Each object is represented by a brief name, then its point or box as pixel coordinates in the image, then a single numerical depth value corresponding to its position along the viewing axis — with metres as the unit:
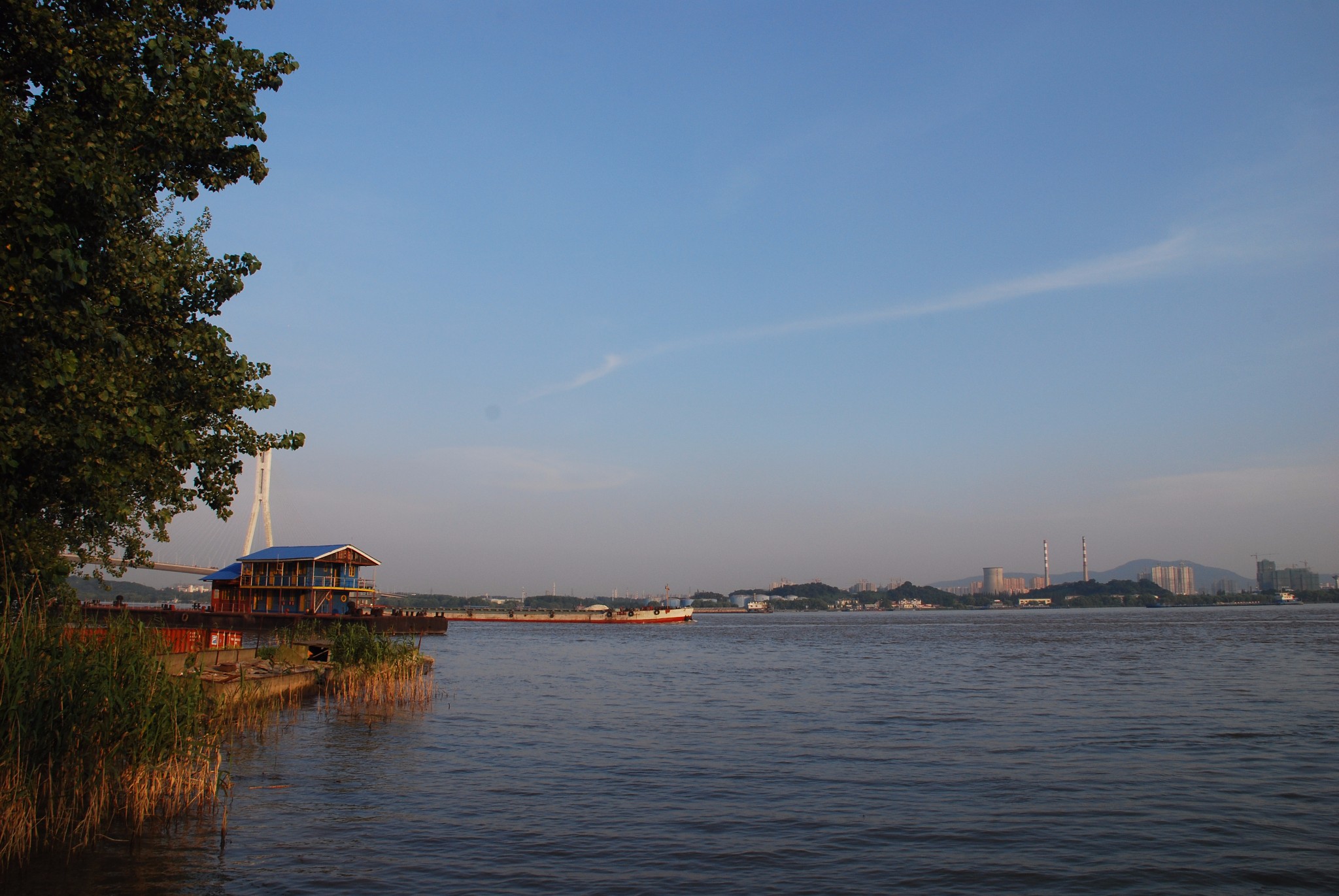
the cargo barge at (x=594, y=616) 160.50
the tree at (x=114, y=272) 12.48
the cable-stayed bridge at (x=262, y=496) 94.12
